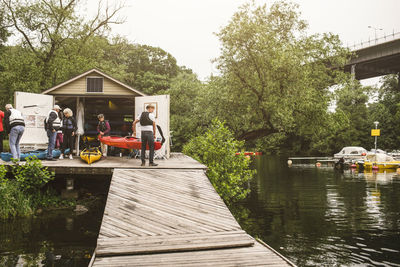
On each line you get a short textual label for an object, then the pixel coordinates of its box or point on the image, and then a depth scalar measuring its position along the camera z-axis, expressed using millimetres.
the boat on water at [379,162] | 32781
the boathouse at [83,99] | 14609
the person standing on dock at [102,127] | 14039
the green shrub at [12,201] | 10664
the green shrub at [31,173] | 10906
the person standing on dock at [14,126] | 11578
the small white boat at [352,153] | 36844
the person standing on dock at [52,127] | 12273
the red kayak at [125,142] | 12986
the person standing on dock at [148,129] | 10453
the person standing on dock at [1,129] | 12388
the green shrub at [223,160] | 13408
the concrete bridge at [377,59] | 43750
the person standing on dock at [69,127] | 12817
